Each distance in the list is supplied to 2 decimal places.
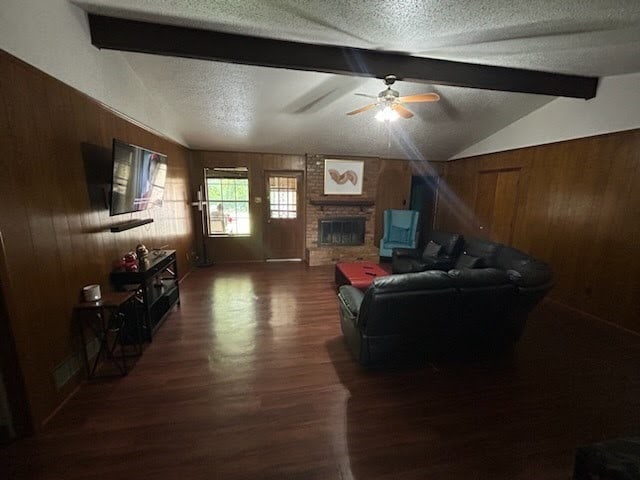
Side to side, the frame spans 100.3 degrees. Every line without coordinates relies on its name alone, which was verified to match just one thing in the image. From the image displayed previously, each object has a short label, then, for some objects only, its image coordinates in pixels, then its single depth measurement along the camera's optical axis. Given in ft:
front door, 18.63
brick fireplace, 18.47
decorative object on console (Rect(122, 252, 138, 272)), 8.45
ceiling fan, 8.91
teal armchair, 17.78
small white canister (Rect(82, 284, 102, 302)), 7.05
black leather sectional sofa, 6.51
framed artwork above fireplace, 18.65
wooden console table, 8.40
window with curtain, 17.97
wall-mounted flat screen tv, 7.57
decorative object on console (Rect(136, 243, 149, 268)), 9.01
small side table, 6.93
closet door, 15.06
